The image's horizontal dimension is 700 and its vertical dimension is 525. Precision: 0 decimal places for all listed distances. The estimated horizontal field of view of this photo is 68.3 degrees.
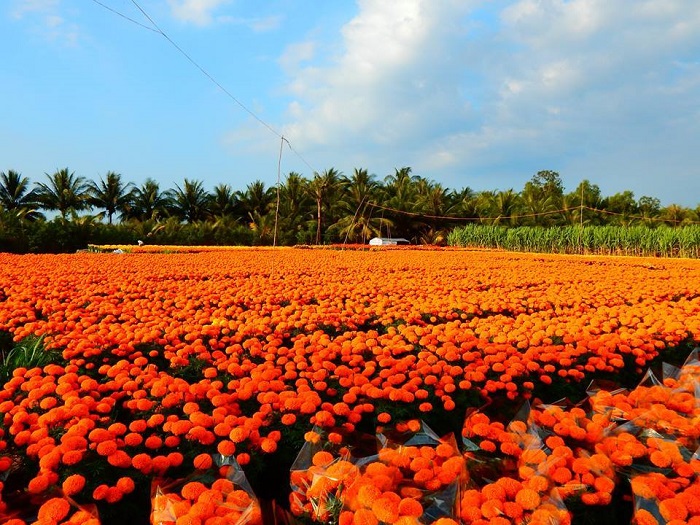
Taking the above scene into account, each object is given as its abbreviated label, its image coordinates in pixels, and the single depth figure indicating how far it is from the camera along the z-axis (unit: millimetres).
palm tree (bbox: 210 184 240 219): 39375
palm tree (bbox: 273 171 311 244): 36469
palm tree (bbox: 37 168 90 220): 34919
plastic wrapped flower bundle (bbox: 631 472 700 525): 1733
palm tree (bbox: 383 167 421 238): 40312
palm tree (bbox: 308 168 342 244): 37925
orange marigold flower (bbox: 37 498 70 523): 1696
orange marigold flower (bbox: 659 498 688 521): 1725
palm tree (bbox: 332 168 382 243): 37719
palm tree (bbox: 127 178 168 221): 37281
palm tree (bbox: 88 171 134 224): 36531
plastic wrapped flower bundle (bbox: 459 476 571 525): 1685
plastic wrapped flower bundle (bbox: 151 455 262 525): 1702
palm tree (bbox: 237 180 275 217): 40281
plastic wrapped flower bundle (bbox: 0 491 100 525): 1687
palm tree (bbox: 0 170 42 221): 33000
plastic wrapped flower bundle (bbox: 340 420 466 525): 1663
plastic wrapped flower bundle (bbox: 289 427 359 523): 1824
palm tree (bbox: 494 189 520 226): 37978
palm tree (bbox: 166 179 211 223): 38469
